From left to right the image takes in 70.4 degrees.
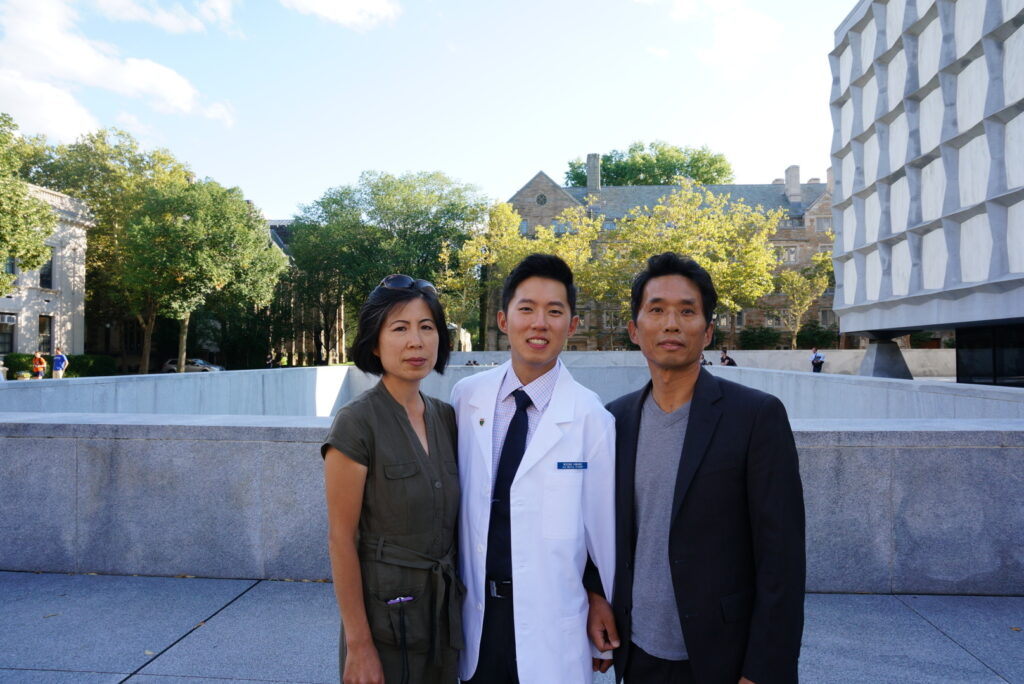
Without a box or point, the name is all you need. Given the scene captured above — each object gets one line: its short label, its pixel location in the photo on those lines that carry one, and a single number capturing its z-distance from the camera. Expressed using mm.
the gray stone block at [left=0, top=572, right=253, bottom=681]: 3785
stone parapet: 4812
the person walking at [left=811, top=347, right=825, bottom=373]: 38006
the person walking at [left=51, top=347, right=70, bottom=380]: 27969
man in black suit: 2135
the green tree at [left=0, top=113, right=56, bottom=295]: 27188
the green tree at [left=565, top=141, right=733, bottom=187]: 74250
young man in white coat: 2316
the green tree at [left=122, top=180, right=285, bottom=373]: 39469
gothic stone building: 59312
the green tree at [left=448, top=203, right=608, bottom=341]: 46438
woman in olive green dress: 2232
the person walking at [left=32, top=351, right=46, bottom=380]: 27484
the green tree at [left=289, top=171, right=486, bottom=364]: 50938
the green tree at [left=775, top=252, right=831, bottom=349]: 52906
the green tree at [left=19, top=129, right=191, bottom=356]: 44688
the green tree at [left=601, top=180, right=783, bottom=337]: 45688
